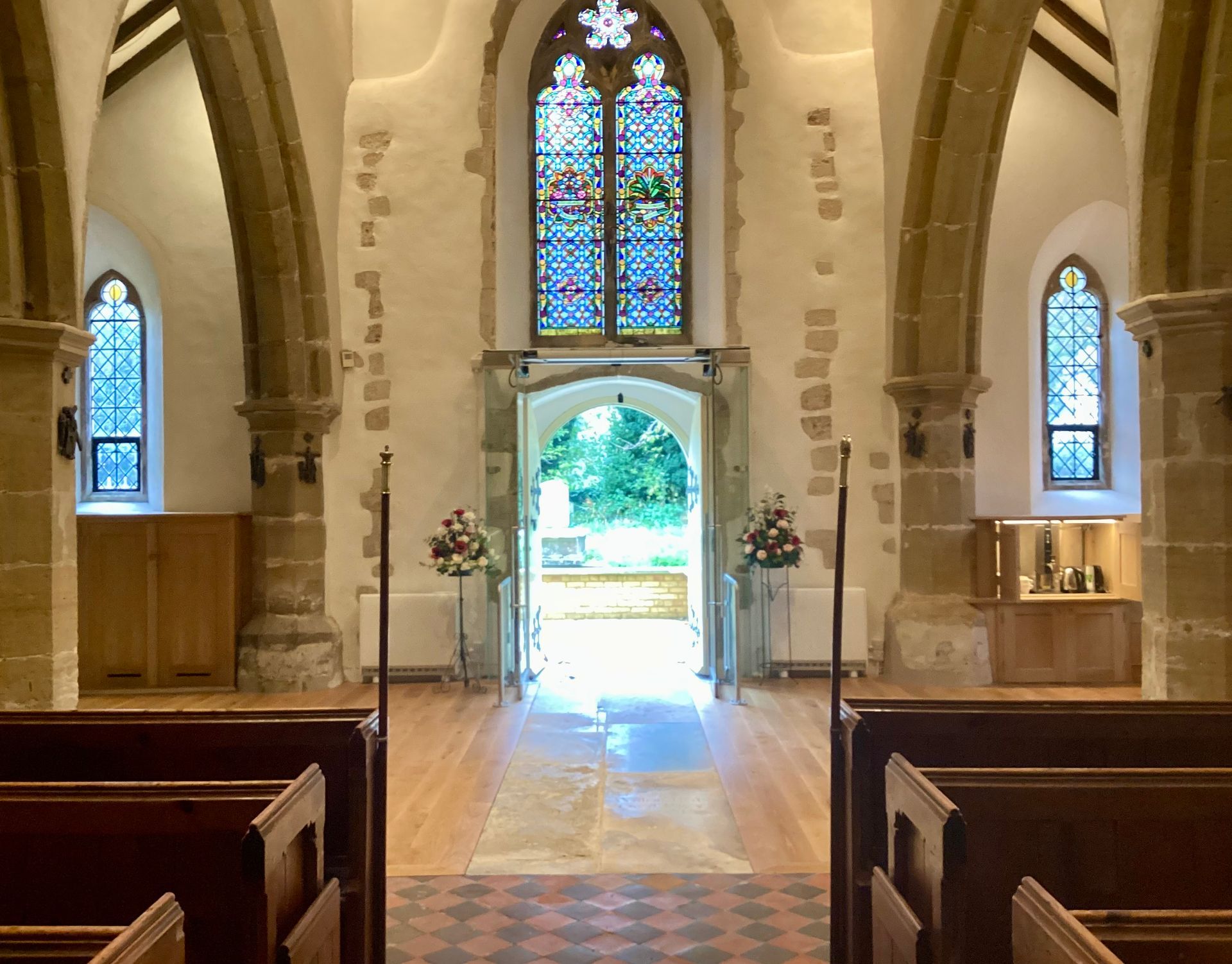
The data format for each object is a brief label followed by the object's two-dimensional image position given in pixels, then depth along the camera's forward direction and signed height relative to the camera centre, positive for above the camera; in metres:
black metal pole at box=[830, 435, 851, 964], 2.82 -0.94
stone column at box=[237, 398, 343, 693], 7.42 -0.52
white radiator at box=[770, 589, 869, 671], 7.79 -1.05
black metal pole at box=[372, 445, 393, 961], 2.79 -0.87
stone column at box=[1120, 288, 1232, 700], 4.27 -0.01
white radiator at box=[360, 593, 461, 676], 7.85 -1.04
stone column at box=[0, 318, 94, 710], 4.45 -0.13
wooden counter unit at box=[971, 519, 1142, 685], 7.48 -1.00
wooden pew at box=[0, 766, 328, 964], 2.16 -0.77
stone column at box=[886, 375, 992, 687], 7.38 -0.35
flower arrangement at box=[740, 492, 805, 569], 7.35 -0.35
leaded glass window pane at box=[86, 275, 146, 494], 8.41 +0.81
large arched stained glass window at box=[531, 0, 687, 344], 8.76 +2.43
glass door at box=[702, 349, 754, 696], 7.74 +0.10
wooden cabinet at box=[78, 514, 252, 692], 7.42 -0.77
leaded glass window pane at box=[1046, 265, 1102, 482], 8.59 +0.90
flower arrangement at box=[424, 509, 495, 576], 7.39 -0.39
